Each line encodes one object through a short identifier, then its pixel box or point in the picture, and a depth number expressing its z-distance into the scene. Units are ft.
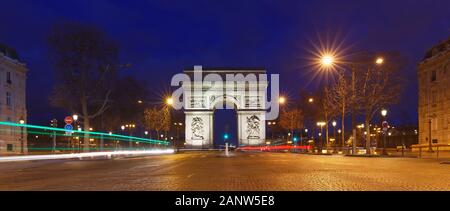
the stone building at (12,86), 198.39
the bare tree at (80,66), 136.36
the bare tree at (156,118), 214.28
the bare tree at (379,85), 123.34
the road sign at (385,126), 114.32
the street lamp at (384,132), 118.95
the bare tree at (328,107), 143.23
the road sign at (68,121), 109.27
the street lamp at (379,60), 114.21
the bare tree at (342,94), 130.00
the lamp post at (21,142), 79.30
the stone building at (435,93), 187.21
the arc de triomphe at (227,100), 246.88
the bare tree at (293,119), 228.59
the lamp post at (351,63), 118.14
